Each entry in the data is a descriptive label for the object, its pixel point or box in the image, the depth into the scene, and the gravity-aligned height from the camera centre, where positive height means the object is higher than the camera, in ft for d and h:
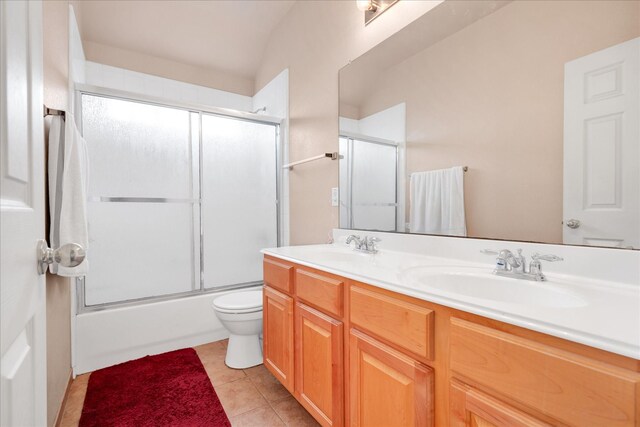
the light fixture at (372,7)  5.70 +3.78
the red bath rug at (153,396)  5.06 -3.33
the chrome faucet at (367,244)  5.65 -0.61
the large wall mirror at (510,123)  3.23 +1.14
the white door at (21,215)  1.45 -0.02
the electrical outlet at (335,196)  6.92 +0.32
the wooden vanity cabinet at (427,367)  1.93 -1.30
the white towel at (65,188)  4.54 +0.33
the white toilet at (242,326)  6.50 -2.42
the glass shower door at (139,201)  6.93 +0.23
